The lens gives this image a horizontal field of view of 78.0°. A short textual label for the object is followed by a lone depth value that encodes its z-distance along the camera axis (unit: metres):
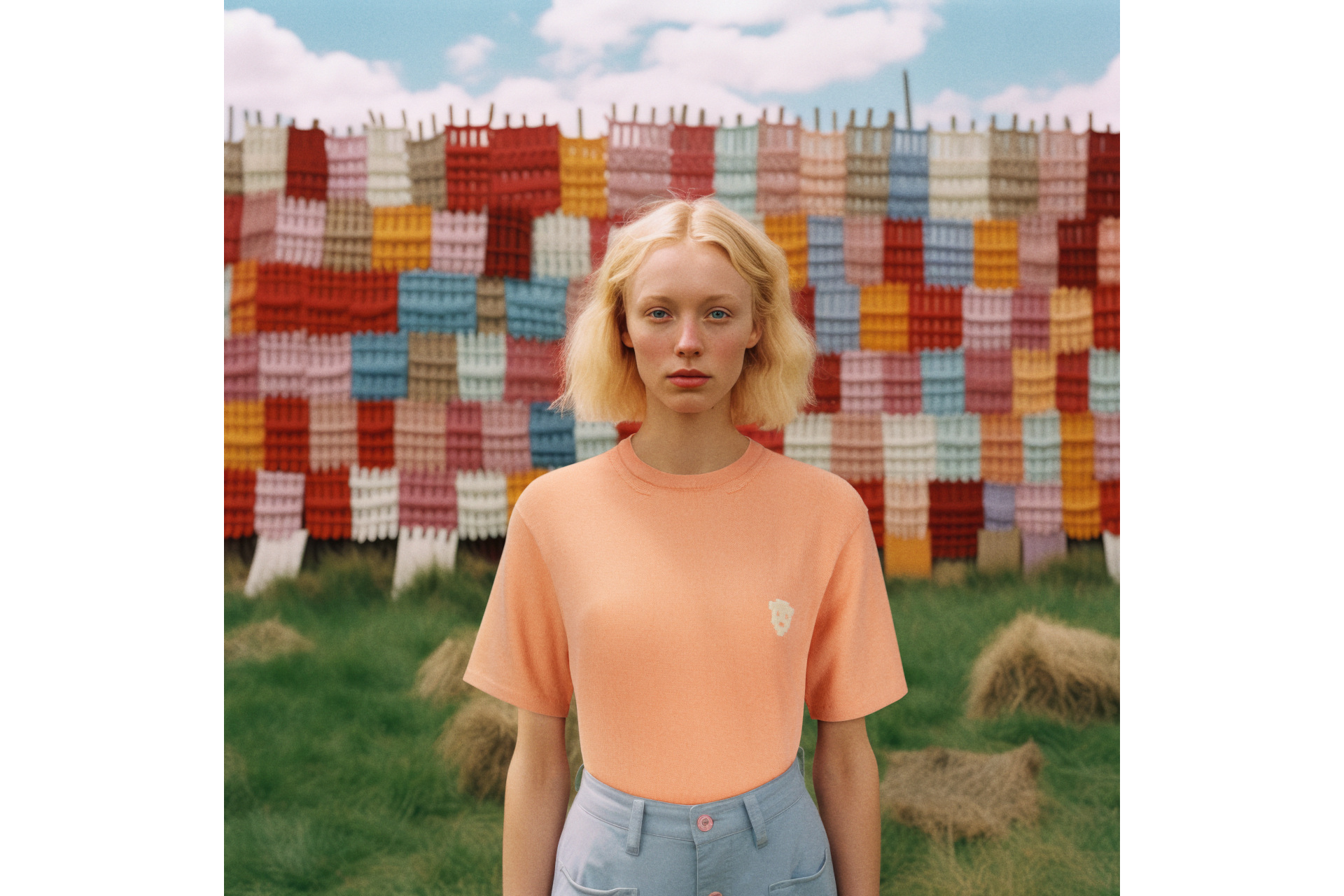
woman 1.18
